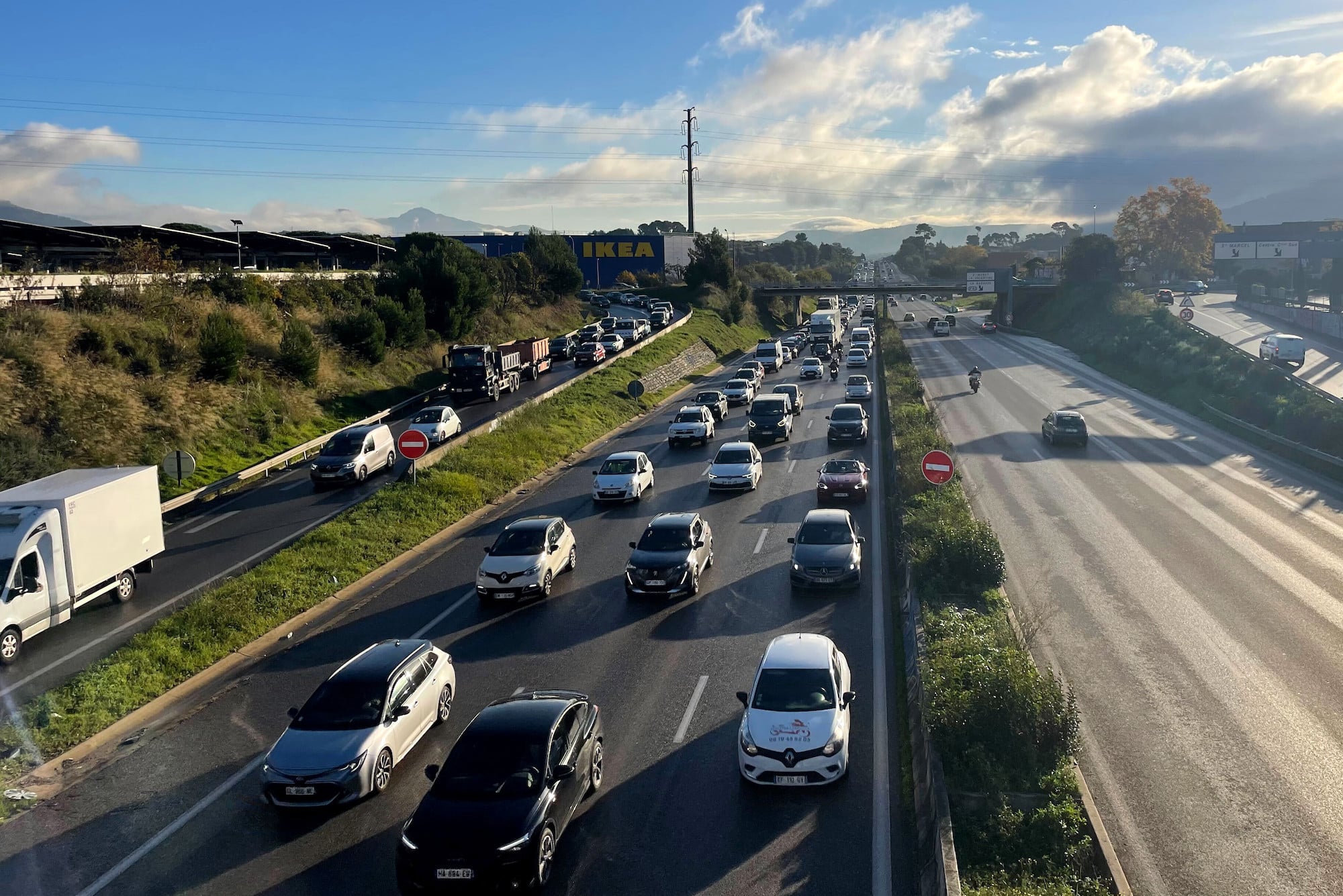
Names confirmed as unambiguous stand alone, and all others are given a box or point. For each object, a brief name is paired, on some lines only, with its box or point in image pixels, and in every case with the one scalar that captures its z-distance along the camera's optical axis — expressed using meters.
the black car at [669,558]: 20.32
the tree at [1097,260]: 103.62
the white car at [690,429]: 40.91
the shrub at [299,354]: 43.56
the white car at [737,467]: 31.27
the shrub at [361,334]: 50.62
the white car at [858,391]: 51.31
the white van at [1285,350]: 58.00
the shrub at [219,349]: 39.09
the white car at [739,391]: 54.78
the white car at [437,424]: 37.88
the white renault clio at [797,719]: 12.14
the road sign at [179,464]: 25.70
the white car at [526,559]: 20.56
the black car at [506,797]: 9.83
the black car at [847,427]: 39.09
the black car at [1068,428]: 38.41
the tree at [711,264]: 111.44
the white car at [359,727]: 12.05
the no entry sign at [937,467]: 22.09
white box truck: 18.09
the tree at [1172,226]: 130.62
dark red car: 28.52
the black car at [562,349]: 67.50
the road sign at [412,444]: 27.91
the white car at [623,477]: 30.38
